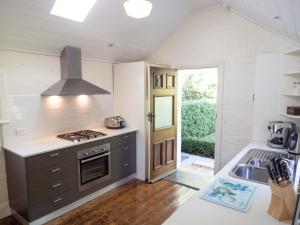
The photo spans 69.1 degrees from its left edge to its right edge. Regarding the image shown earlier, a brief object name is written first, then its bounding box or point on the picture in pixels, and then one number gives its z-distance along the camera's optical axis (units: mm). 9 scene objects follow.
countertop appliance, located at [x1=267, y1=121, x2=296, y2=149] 2434
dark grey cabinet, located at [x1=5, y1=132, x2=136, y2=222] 2371
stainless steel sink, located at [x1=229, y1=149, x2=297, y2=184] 1828
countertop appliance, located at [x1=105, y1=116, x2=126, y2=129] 3668
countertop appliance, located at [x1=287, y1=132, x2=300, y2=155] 2143
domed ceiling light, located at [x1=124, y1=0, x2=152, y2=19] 1846
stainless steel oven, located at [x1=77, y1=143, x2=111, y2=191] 2875
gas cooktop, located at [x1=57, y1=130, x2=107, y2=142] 2910
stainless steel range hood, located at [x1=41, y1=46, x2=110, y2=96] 2859
